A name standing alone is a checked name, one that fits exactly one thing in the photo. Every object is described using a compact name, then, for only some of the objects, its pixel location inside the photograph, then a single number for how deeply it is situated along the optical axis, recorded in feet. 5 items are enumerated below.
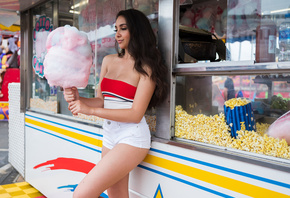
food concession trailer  5.05
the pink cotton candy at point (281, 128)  4.99
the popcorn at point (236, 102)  5.68
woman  5.76
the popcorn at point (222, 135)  4.99
